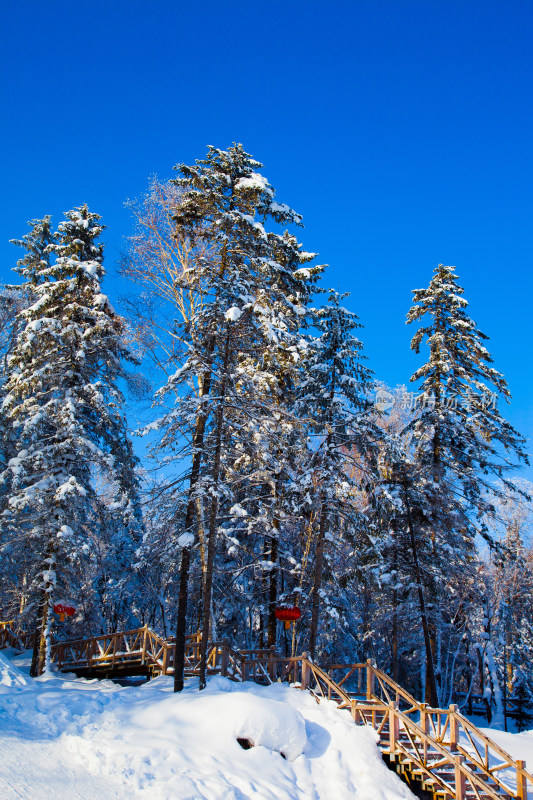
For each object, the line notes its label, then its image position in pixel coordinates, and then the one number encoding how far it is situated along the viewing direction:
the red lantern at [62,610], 14.93
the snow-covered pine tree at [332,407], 16.55
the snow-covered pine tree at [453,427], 18.17
